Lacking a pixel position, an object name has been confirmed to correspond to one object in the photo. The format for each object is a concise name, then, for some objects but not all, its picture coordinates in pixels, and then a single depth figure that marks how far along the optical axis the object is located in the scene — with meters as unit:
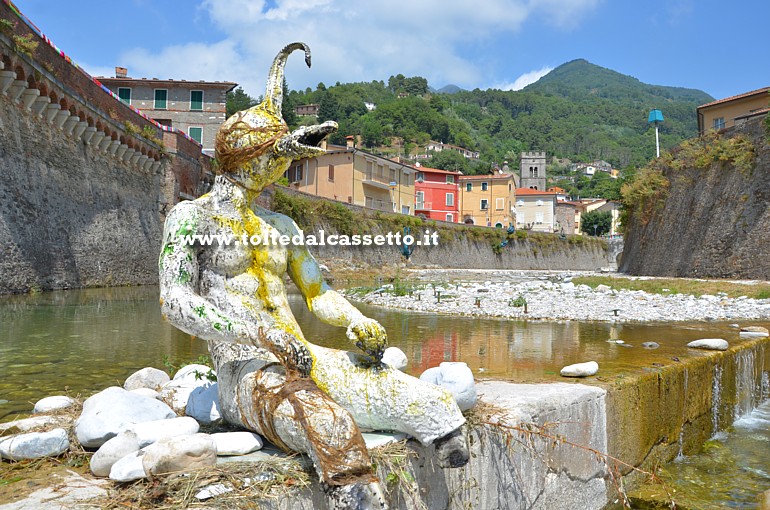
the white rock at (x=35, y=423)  3.18
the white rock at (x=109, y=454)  2.36
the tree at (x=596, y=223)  93.06
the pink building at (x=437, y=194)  66.38
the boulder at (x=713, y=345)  6.37
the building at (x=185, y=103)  40.59
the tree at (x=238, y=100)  78.79
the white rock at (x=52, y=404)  3.78
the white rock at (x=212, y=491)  2.01
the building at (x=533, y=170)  113.06
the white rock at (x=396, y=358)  4.33
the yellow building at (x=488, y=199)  72.06
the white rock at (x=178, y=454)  2.12
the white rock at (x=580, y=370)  4.71
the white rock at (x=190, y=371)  4.17
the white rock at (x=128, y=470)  2.14
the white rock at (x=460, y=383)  3.05
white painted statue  2.25
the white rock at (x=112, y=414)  2.70
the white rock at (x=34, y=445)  2.60
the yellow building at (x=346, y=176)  50.31
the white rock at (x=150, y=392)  3.62
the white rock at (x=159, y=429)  2.55
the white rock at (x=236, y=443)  2.46
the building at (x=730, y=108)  34.19
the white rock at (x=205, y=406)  3.06
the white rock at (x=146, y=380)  4.41
